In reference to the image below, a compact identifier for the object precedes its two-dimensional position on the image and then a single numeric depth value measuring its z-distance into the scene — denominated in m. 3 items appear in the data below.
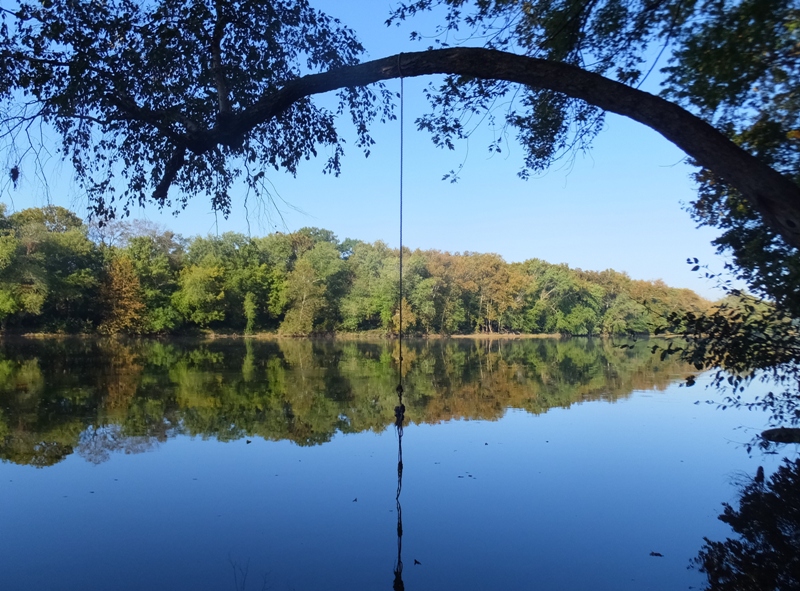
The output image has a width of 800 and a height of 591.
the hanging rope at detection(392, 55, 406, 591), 3.87
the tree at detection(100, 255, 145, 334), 38.19
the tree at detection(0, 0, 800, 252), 2.88
